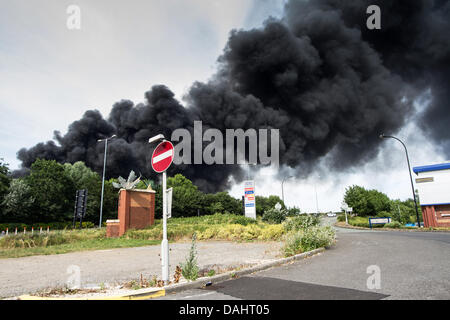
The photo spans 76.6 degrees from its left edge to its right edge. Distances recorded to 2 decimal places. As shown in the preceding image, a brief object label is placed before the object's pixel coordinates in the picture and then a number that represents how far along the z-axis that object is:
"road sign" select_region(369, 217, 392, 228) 27.67
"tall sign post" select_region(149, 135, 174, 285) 5.14
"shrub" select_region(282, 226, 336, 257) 8.65
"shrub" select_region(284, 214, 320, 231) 13.18
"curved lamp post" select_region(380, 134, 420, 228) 22.95
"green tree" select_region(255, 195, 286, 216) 79.43
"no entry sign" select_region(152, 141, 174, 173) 5.58
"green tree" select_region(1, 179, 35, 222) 34.72
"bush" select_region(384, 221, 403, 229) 25.52
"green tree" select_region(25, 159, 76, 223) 39.69
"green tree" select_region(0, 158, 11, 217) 34.21
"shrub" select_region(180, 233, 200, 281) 5.24
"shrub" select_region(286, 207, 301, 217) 22.18
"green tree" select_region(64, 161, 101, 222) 43.91
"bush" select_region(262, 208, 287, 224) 20.17
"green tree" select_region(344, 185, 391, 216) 50.84
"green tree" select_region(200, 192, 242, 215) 57.78
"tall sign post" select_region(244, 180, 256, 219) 23.23
